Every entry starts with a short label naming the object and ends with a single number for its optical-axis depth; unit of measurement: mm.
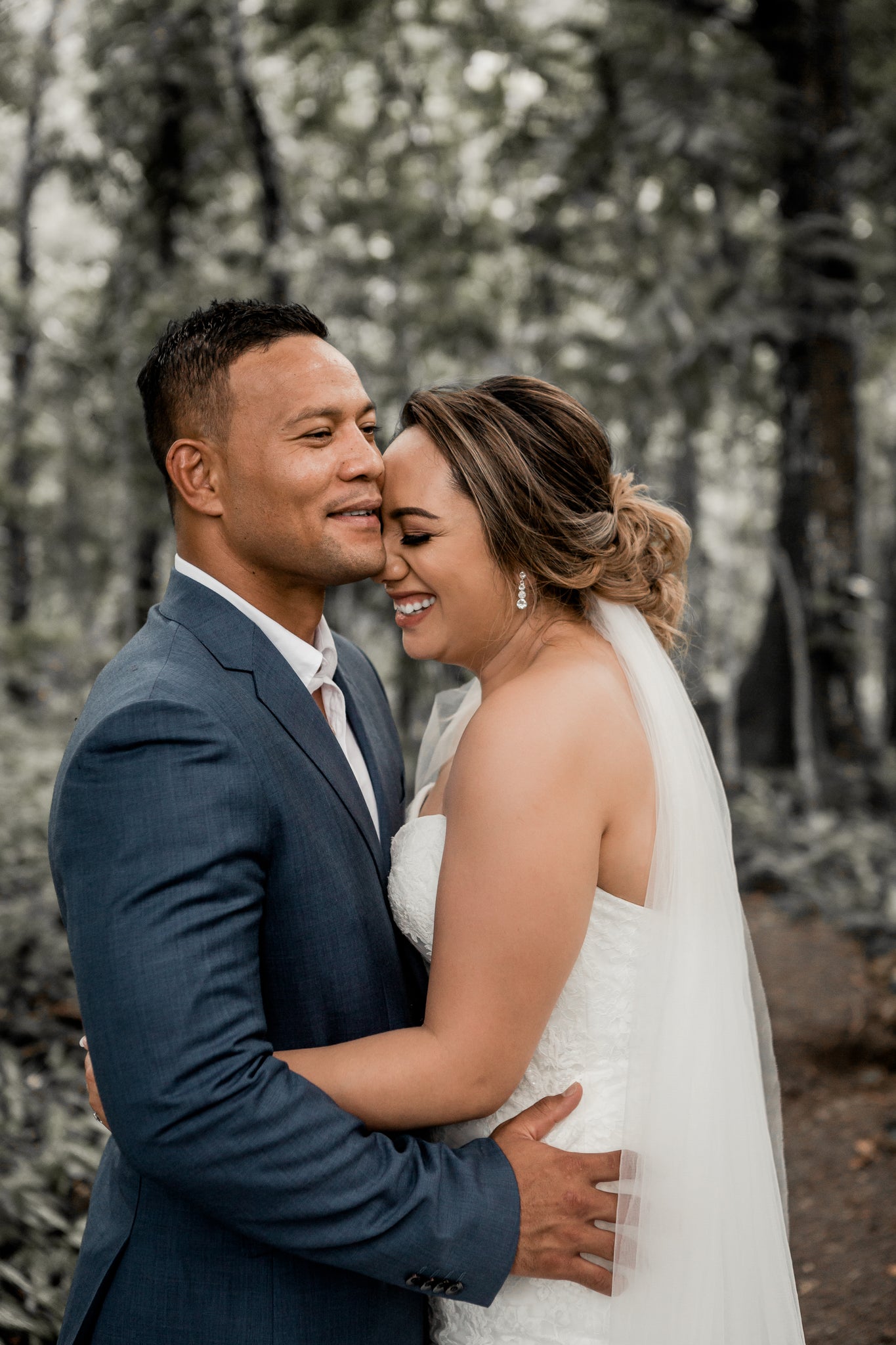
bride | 1858
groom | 1569
